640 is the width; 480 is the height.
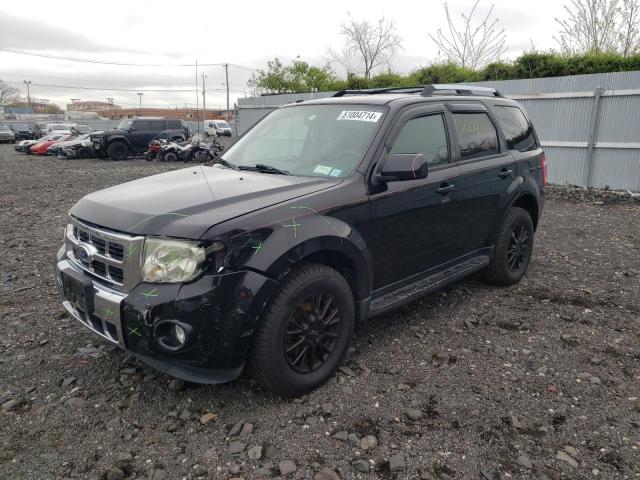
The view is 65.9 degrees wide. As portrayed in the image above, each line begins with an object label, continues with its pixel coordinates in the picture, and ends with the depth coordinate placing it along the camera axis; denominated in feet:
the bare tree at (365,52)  101.23
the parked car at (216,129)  141.59
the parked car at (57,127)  117.24
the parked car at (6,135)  118.62
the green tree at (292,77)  98.12
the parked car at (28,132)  124.26
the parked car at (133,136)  71.15
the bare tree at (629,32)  60.64
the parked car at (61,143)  73.10
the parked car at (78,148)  72.02
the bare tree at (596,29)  64.64
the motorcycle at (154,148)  66.30
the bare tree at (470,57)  77.51
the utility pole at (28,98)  313.46
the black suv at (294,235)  8.40
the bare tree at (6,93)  283.79
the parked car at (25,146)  86.53
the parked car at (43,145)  83.05
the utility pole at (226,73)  242.29
